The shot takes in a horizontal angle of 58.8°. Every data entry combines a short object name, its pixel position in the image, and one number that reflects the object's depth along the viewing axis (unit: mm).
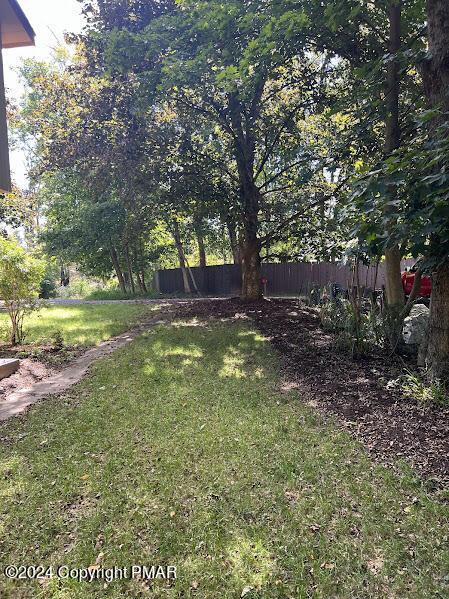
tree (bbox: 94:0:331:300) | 6352
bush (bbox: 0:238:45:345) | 6496
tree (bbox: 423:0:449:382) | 3990
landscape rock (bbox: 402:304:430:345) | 5561
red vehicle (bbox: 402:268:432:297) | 9688
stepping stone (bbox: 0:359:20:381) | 5282
